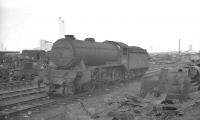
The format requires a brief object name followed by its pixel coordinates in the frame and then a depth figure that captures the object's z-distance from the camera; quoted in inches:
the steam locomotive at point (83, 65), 479.8
